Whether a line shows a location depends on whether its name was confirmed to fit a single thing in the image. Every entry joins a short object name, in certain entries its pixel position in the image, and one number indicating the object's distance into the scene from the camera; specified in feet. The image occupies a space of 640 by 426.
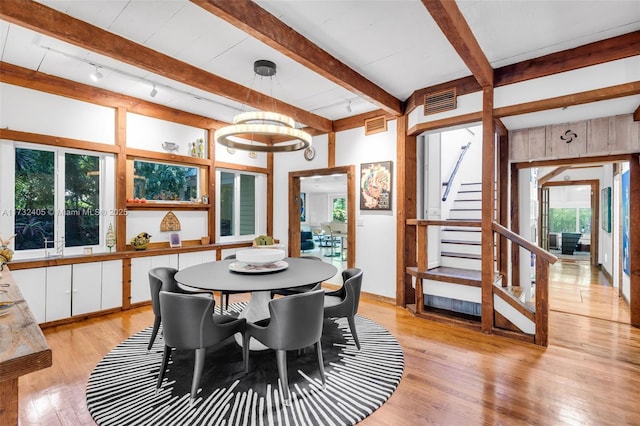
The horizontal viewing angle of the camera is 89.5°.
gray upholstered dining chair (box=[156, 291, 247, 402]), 7.23
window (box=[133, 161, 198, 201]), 15.29
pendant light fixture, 9.51
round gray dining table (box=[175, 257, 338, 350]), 8.13
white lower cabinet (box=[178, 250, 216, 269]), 15.99
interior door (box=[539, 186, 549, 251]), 26.91
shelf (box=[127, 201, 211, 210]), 14.81
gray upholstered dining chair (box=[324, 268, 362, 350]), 9.41
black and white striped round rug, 6.79
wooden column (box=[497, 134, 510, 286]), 15.12
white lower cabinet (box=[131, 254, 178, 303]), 14.32
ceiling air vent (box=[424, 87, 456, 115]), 12.69
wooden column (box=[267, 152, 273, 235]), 20.39
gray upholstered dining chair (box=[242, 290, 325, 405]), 7.29
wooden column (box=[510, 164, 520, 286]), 16.05
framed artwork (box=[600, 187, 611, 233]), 20.15
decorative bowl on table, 10.13
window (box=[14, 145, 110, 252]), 12.20
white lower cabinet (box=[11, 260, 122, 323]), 11.75
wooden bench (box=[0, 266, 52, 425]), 3.24
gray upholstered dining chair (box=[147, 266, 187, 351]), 9.16
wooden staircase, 10.73
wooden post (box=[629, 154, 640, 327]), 12.54
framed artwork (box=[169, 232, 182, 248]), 15.85
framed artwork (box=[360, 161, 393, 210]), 15.61
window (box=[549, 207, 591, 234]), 35.88
